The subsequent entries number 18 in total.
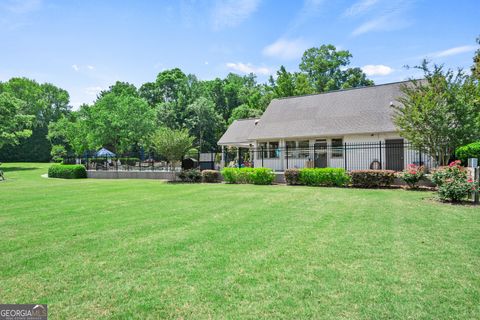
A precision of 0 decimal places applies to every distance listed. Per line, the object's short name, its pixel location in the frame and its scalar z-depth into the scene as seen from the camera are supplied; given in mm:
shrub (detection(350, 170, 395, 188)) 12672
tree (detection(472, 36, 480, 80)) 15202
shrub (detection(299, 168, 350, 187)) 13398
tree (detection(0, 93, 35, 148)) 35156
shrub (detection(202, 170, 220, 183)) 17203
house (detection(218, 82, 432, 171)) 17678
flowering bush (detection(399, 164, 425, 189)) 11711
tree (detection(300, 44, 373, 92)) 42750
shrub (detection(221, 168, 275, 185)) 15266
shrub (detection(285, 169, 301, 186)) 14609
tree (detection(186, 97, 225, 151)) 41375
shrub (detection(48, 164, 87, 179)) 23203
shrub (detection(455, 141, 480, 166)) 11084
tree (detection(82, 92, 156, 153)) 35812
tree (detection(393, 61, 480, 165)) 11812
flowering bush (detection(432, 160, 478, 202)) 8562
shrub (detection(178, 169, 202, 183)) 17547
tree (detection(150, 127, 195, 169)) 17859
